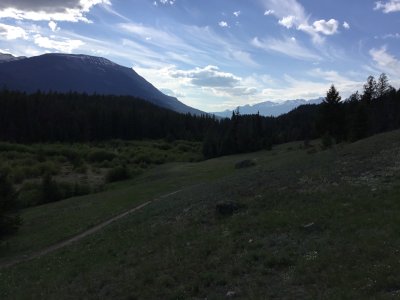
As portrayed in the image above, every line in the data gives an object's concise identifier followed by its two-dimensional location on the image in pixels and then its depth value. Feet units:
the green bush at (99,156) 395.75
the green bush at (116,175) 284.41
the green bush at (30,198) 212.64
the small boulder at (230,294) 40.18
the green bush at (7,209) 128.77
